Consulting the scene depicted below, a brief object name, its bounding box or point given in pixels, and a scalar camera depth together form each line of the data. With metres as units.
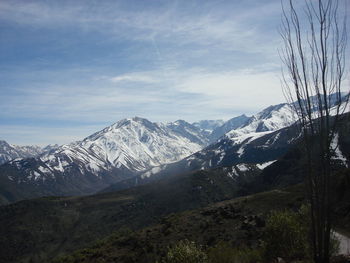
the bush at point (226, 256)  29.45
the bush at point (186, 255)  27.75
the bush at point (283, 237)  29.11
